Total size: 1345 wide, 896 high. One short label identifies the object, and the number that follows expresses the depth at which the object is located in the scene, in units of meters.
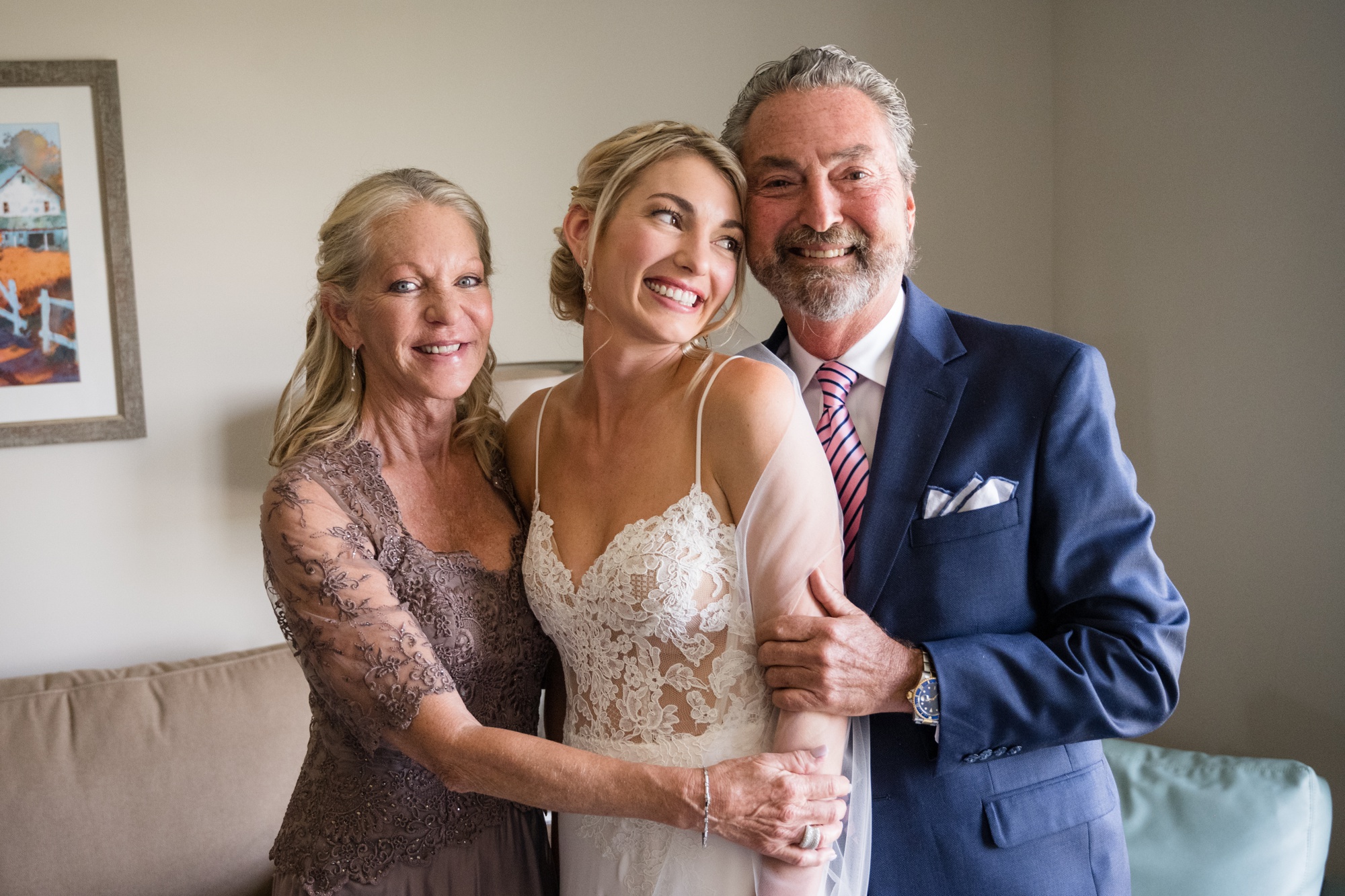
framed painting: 3.08
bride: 1.41
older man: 1.39
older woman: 1.48
